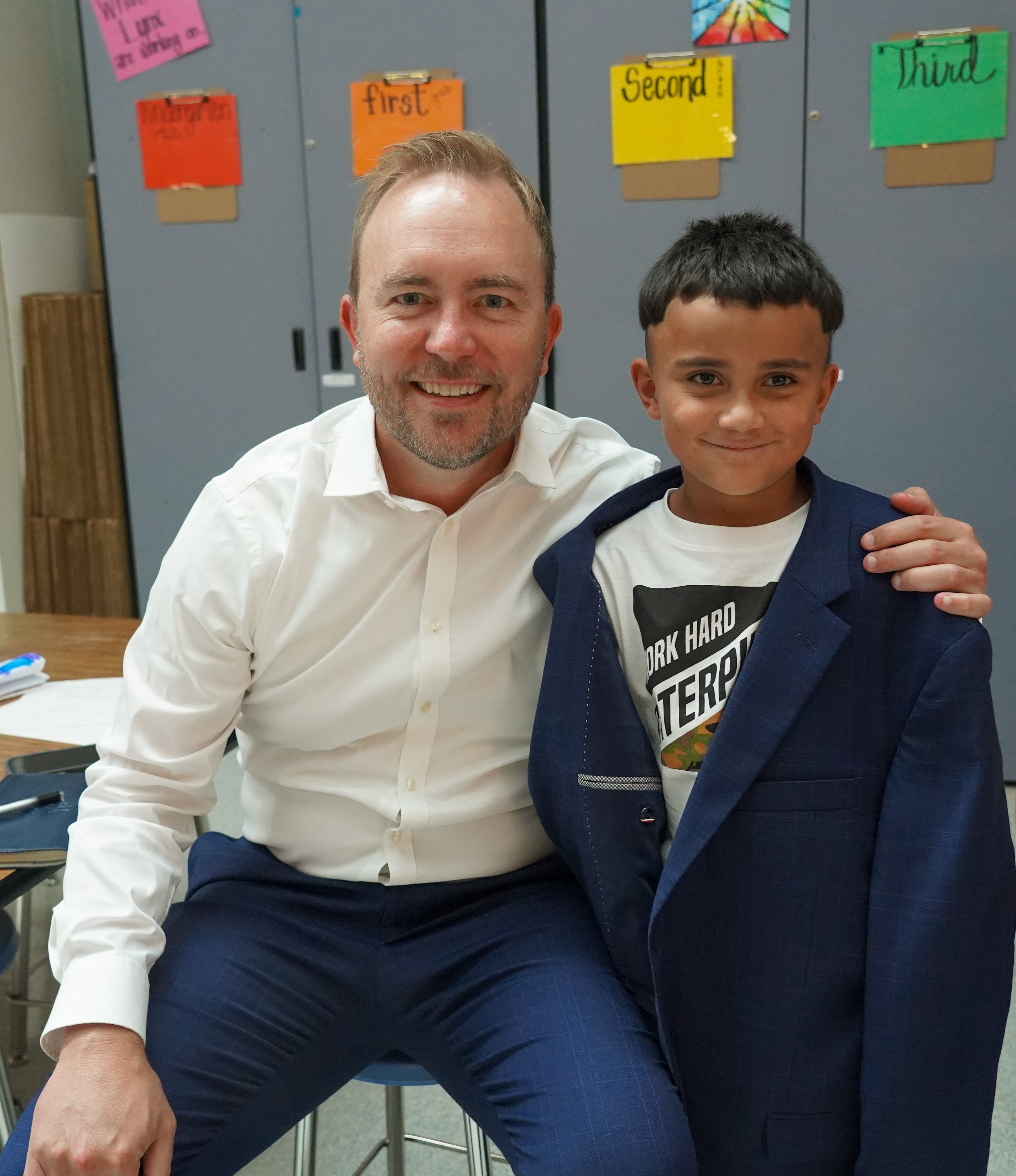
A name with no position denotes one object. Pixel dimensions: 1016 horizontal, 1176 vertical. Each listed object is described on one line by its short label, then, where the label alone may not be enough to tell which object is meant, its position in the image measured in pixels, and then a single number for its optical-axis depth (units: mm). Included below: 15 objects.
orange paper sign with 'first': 2746
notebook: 1157
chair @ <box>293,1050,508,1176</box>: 1191
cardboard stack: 3316
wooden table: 1742
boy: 991
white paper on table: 1494
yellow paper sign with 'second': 2576
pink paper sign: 2906
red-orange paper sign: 2943
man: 1125
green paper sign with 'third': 2432
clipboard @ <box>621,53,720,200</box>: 2631
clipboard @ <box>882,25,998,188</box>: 2486
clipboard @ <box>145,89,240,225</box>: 2971
